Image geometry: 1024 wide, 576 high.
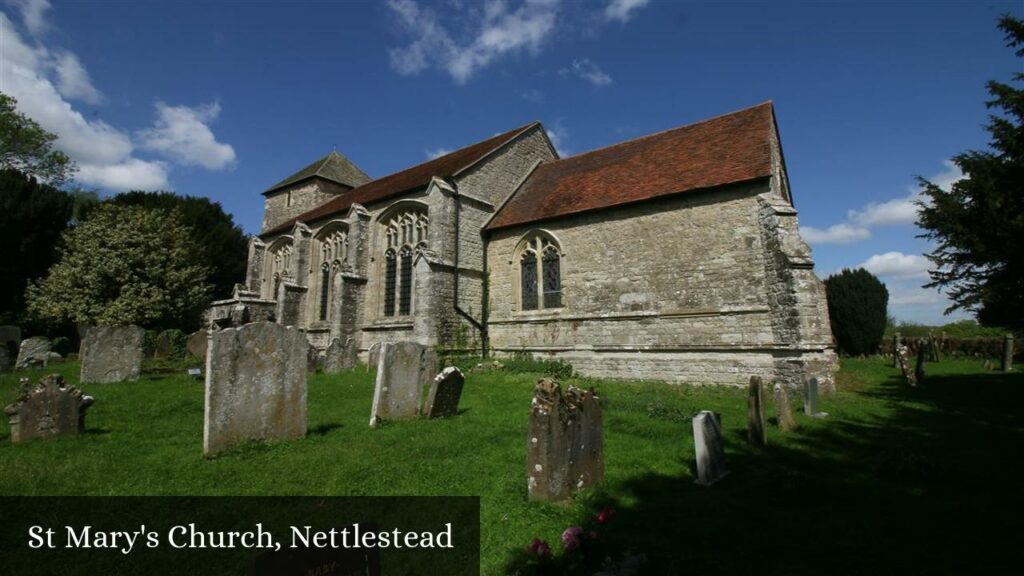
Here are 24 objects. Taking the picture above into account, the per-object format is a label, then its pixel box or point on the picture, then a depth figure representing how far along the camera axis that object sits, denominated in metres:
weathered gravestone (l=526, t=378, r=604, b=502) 4.66
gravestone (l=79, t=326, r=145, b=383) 10.57
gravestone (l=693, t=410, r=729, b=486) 5.23
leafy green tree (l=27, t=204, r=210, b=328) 22.09
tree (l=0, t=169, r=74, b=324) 24.72
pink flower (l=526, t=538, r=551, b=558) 3.15
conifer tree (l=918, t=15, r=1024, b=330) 10.75
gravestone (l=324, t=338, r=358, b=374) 14.96
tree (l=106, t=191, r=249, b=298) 31.73
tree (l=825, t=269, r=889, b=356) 23.97
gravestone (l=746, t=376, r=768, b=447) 6.62
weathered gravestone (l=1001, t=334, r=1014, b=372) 17.47
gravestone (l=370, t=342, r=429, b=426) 7.63
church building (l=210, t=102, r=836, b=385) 12.03
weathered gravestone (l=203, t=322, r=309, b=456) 5.84
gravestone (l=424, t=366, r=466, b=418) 8.02
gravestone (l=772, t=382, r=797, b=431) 7.72
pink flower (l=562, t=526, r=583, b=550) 3.15
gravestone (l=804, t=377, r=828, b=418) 8.97
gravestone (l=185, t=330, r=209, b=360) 18.08
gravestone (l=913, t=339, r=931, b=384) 14.46
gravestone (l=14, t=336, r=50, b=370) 14.39
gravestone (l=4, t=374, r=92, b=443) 6.10
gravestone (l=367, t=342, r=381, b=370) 15.34
